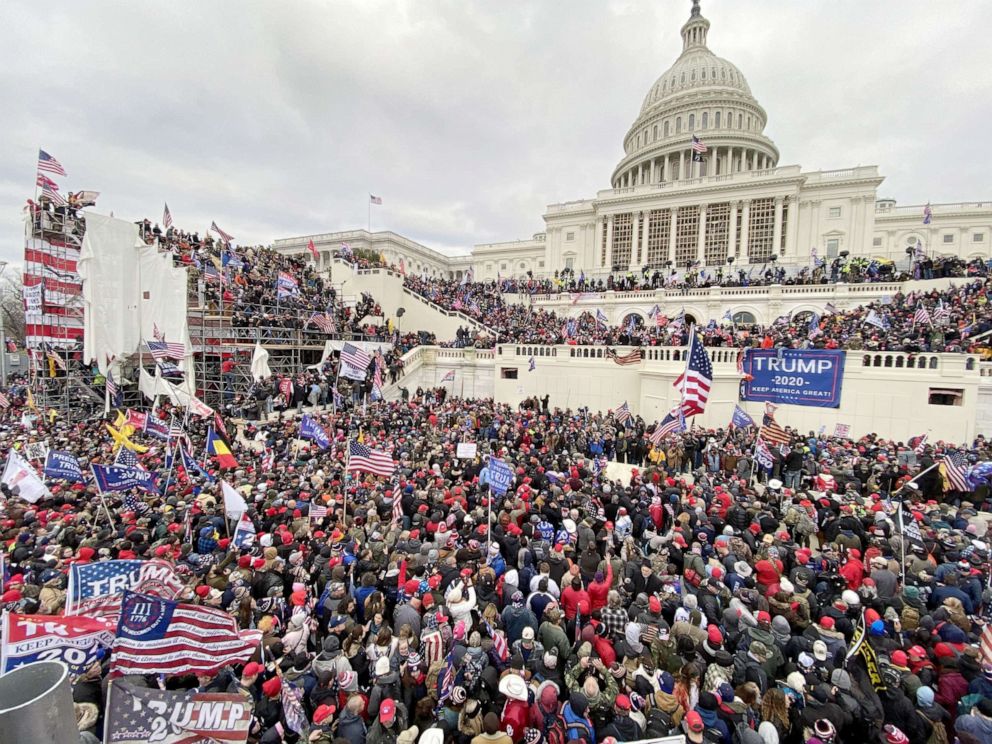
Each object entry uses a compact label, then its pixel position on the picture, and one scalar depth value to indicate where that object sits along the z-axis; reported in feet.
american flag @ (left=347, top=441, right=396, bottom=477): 29.76
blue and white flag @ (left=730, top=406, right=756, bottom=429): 45.06
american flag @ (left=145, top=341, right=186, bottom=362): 57.62
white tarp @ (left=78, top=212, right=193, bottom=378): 64.23
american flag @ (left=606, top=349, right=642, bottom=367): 67.00
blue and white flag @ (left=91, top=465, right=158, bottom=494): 26.93
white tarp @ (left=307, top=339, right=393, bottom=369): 80.71
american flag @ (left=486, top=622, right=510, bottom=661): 16.30
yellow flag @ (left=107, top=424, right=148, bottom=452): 36.17
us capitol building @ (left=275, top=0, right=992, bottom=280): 145.69
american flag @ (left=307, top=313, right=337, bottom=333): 76.48
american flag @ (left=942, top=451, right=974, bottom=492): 32.08
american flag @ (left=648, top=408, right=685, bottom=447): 37.56
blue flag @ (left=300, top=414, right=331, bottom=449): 39.32
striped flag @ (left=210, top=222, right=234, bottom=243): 71.05
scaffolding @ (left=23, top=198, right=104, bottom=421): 65.77
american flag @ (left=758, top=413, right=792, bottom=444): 38.06
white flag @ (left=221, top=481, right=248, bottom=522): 25.11
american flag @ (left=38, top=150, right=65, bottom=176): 58.13
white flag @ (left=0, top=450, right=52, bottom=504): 29.04
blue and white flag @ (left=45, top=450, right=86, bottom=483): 30.12
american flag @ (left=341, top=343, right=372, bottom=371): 47.80
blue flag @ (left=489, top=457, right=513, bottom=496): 27.66
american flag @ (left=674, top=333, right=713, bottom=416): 35.99
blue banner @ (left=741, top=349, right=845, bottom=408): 54.29
